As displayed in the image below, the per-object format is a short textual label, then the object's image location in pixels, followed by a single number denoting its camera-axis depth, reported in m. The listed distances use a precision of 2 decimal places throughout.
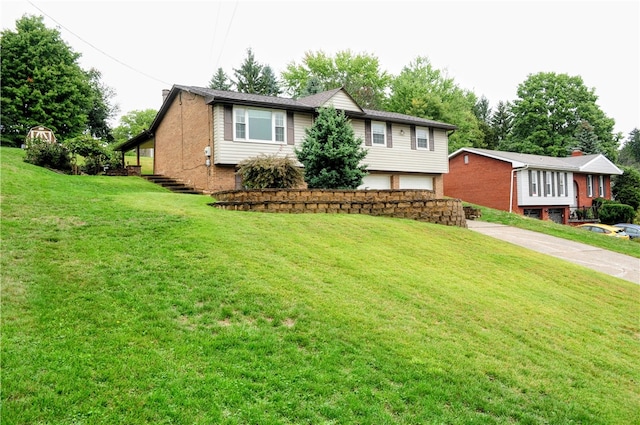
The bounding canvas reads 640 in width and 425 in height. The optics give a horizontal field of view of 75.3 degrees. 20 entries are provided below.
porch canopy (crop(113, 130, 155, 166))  24.31
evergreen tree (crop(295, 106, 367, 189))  14.45
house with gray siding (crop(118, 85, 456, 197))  16.77
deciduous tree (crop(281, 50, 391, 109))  46.41
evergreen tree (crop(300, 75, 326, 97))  37.75
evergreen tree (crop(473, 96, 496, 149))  54.41
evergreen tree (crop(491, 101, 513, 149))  61.13
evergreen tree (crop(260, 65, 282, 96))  43.47
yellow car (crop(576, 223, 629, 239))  22.49
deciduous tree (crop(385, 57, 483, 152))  42.94
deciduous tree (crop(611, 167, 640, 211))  36.38
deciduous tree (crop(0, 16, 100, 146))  31.00
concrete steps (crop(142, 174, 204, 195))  18.03
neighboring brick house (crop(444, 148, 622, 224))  28.64
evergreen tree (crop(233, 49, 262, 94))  43.56
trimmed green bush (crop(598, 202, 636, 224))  31.73
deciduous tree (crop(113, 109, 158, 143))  53.47
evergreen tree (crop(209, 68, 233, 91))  44.94
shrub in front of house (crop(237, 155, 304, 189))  13.00
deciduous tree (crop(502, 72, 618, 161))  48.28
